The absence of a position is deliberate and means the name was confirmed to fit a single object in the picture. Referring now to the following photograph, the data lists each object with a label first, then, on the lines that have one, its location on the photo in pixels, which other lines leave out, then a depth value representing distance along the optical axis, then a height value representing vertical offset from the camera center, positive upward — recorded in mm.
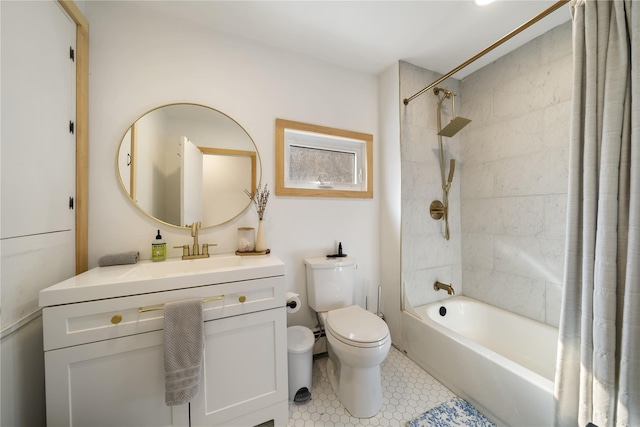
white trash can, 1319 -972
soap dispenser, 1278 -232
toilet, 1192 -730
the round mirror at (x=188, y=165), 1307 +293
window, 1657 +412
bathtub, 1072 -939
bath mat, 1168 -1146
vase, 1484 -211
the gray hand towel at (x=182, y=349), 901 -587
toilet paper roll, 1390 -589
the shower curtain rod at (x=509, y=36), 955 +908
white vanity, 826 -590
